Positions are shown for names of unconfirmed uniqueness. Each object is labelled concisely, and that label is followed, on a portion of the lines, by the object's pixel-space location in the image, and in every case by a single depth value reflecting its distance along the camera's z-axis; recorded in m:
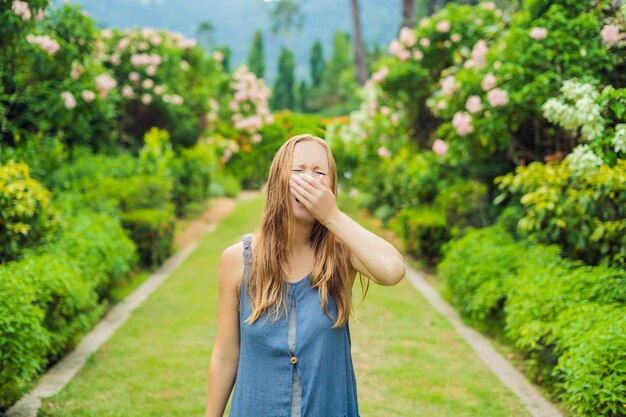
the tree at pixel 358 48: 22.47
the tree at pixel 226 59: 47.28
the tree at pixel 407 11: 17.49
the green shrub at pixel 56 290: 4.00
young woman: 1.94
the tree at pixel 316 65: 60.44
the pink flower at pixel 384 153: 13.59
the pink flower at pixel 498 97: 6.96
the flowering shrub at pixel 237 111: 19.95
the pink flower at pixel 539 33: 6.61
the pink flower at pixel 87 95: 7.98
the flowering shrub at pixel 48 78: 6.97
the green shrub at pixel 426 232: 9.84
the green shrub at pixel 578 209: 5.08
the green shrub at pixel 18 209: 5.31
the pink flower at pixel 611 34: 5.75
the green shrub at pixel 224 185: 19.93
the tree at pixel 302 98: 57.53
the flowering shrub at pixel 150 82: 14.38
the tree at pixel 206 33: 72.18
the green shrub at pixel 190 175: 14.14
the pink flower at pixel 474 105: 7.51
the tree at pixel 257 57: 61.18
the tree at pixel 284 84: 57.47
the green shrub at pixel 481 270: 6.22
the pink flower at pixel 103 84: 9.73
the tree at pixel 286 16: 83.38
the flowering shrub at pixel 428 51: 11.45
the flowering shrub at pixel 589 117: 5.06
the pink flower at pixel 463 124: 7.73
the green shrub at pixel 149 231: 9.68
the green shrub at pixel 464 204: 9.21
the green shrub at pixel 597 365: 3.56
